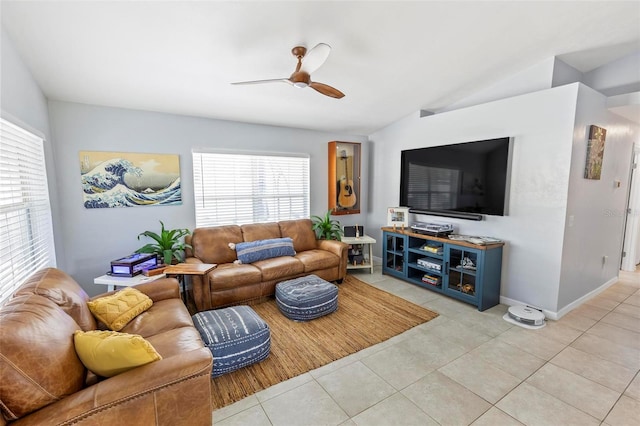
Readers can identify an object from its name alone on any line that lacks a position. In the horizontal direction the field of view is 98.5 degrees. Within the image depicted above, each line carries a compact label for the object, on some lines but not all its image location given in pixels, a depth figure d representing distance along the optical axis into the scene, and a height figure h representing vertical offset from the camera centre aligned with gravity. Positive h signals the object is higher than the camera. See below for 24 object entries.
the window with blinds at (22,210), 1.77 -0.17
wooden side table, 2.74 -0.84
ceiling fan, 1.97 +0.95
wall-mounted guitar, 4.89 -0.04
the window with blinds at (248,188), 3.86 +0.00
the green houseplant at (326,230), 4.51 -0.69
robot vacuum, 2.81 -1.33
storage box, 2.74 -0.79
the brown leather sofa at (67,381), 1.06 -0.86
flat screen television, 3.26 +0.12
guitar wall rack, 4.77 +0.19
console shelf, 3.16 -1.00
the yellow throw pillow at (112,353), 1.30 -0.79
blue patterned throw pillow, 3.60 -0.83
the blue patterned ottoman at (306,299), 2.91 -1.19
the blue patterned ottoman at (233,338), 2.09 -1.16
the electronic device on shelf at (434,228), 3.67 -0.56
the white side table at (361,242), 4.35 -0.85
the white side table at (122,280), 2.60 -0.88
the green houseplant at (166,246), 3.10 -0.69
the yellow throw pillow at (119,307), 1.93 -0.88
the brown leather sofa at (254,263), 3.11 -0.97
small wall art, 2.99 +0.40
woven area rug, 2.08 -1.43
